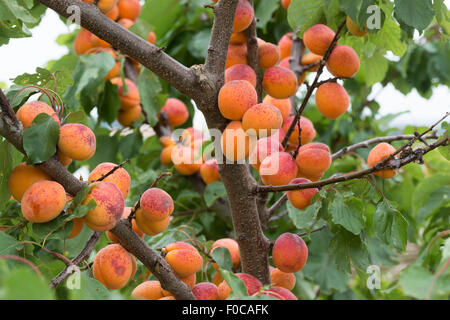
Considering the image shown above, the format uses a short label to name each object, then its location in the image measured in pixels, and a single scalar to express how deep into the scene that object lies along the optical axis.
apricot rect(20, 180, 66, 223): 1.18
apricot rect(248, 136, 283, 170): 1.38
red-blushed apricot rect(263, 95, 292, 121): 1.51
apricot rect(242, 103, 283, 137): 1.26
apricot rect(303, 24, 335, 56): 1.42
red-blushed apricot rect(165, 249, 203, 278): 1.31
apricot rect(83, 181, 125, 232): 1.19
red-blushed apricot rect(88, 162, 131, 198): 1.25
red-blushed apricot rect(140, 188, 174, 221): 1.27
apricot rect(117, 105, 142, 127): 1.86
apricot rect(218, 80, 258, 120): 1.27
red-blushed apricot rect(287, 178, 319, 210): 1.36
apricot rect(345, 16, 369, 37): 1.42
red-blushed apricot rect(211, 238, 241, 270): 1.47
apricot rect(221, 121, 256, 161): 1.27
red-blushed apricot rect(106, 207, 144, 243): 1.31
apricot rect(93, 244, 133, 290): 1.27
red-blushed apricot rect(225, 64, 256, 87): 1.35
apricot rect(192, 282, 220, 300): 1.32
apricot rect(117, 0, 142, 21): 1.83
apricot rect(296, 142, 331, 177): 1.37
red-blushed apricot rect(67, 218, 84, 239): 1.24
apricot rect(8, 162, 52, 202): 1.21
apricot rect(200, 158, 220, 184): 1.73
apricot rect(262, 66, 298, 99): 1.38
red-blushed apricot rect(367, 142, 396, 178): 1.36
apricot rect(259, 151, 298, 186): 1.37
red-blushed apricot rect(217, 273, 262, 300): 1.29
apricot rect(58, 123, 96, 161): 1.21
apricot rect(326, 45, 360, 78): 1.41
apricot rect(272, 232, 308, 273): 1.34
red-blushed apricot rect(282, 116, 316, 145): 1.52
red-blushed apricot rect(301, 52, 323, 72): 1.63
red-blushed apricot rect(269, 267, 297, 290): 1.42
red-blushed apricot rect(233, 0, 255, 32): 1.35
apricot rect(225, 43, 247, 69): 1.41
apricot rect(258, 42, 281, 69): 1.41
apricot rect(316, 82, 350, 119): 1.42
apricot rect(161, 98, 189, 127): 1.90
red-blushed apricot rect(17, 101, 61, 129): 1.22
